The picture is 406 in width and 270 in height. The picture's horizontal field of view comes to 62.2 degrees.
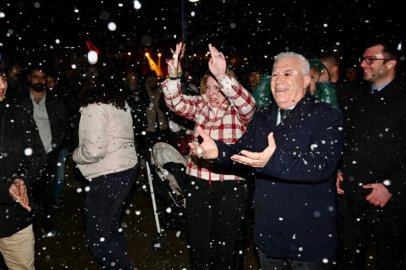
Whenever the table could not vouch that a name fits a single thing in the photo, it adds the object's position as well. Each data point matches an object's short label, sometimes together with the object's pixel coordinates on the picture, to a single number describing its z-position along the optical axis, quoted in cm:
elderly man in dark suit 243
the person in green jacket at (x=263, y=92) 395
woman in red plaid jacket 329
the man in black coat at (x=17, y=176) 287
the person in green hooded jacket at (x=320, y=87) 371
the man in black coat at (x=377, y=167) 321
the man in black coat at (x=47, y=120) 505
